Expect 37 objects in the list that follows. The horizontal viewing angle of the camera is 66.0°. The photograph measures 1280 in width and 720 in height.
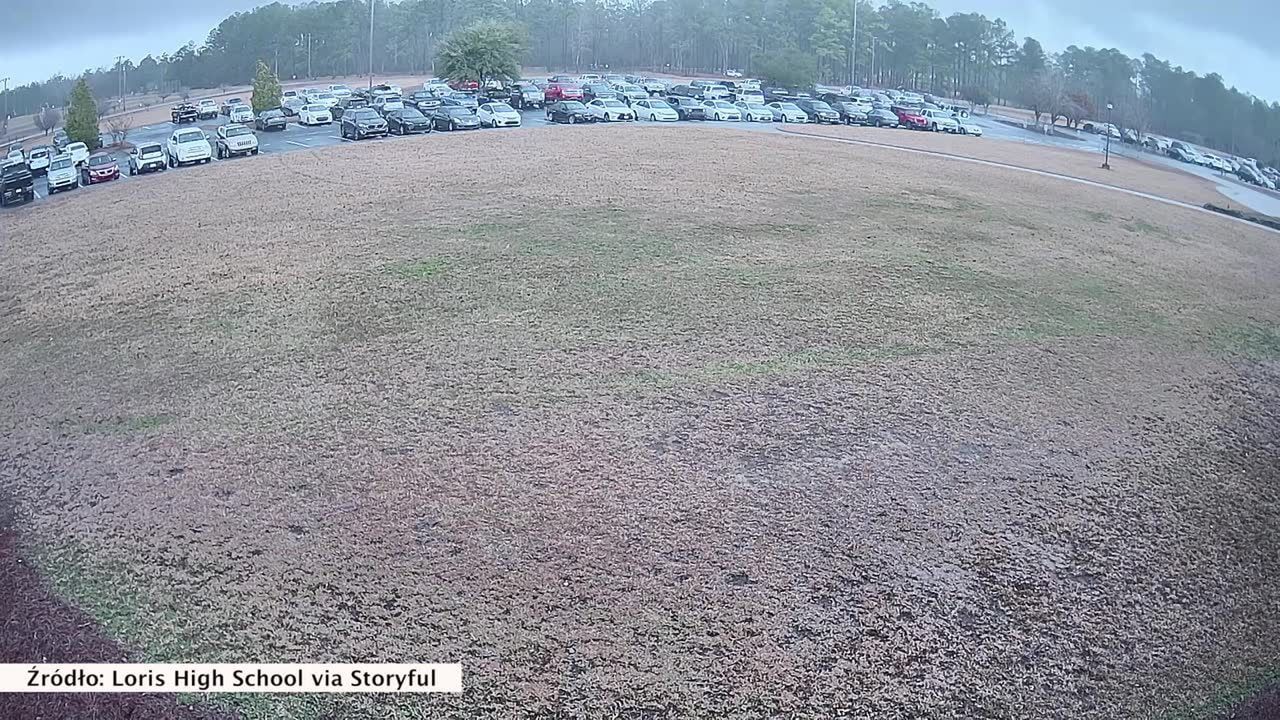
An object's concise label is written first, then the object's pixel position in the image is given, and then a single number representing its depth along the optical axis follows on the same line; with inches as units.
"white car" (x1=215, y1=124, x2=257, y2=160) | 1348.4
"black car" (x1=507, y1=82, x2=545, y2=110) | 2066.9
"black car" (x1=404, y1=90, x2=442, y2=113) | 1718.5
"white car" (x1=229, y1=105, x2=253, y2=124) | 2059.5
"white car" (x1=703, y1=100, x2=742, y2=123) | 1829.5
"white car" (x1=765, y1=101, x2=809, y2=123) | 1867.6
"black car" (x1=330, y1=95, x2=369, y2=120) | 1946.4
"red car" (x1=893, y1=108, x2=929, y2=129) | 1893.5
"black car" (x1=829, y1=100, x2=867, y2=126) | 1915.6
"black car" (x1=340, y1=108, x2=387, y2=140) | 1492.4
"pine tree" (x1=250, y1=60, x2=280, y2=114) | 2151.8
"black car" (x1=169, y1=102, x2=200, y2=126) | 2151.8
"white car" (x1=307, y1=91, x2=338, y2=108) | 1984.7
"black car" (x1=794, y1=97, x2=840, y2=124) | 1900.8
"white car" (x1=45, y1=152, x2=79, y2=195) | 1188.5
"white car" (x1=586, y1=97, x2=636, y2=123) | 1731.1
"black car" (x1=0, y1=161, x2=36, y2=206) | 1123.3
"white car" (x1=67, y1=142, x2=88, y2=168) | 1385.5
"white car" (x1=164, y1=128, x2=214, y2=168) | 1294.3
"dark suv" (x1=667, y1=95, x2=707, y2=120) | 1840.8
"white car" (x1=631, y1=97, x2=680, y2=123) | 1771.7
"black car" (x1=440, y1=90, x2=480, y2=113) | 1780.3
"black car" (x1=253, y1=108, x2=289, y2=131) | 1740.9
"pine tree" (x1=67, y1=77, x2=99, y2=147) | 1758.1
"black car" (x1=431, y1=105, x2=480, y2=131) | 1553.9
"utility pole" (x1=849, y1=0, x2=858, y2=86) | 3578.5
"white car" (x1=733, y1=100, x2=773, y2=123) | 1847.9
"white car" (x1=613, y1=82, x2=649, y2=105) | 1985.5
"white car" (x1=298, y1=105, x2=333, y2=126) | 1820.9
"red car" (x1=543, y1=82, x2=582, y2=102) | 2110.0
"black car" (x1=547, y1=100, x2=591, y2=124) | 1696.6
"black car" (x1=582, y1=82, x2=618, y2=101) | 2069.1
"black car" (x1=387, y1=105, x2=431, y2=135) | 1533.0
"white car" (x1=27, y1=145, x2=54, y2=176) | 1322.6
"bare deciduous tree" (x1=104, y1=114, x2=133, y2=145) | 1817.2
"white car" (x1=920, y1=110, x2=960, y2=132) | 1897.1
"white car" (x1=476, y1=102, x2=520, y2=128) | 1594.5
